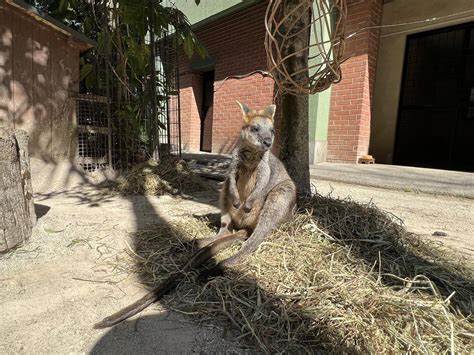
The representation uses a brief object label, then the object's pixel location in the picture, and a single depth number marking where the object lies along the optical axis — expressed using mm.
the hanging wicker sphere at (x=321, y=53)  1930
